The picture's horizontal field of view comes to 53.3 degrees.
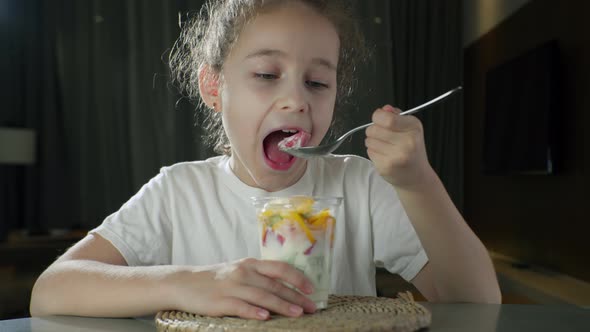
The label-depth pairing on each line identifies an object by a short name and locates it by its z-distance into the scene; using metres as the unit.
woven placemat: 0.66
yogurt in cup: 0.78
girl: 0.83
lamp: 4.82
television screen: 3.67
